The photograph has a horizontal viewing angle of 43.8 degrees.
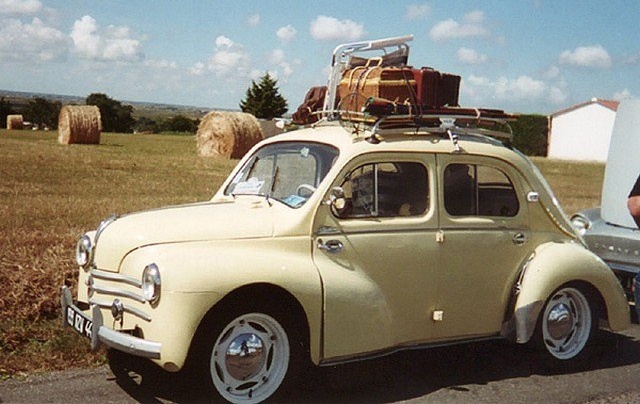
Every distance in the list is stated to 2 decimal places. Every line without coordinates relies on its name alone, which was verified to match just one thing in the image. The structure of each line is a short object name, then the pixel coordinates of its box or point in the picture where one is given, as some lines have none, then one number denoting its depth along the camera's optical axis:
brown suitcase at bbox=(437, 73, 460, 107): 5.90
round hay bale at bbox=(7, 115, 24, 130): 47.00
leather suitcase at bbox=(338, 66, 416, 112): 5.77
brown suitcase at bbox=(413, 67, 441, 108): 5.77
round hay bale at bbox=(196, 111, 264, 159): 26.86
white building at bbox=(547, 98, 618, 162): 60.12
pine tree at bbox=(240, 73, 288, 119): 81.00
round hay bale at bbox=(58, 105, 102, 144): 29.62
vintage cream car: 4.62
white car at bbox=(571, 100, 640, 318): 7.62
